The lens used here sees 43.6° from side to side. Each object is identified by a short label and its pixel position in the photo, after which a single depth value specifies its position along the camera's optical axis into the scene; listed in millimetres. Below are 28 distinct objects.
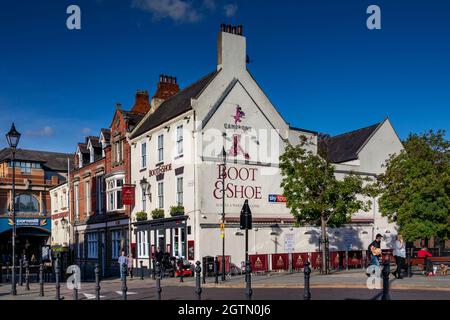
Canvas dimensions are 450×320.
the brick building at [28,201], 65000
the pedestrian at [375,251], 20738
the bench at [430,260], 22450
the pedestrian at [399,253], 21312
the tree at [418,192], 34188
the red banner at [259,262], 31797
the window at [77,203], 52188
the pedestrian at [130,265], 34134
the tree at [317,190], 28547
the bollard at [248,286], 16188
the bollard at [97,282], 17761
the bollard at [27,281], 25225
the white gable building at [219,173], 32938
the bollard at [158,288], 16647
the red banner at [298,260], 33750
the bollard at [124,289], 17156
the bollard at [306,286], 14852
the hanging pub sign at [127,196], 38531
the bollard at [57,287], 19297
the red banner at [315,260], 34625
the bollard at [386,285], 13556
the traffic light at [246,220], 24234
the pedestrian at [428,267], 23344
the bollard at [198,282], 16136
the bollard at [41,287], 21497
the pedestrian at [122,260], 32469
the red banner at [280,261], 32809
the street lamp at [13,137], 24722
